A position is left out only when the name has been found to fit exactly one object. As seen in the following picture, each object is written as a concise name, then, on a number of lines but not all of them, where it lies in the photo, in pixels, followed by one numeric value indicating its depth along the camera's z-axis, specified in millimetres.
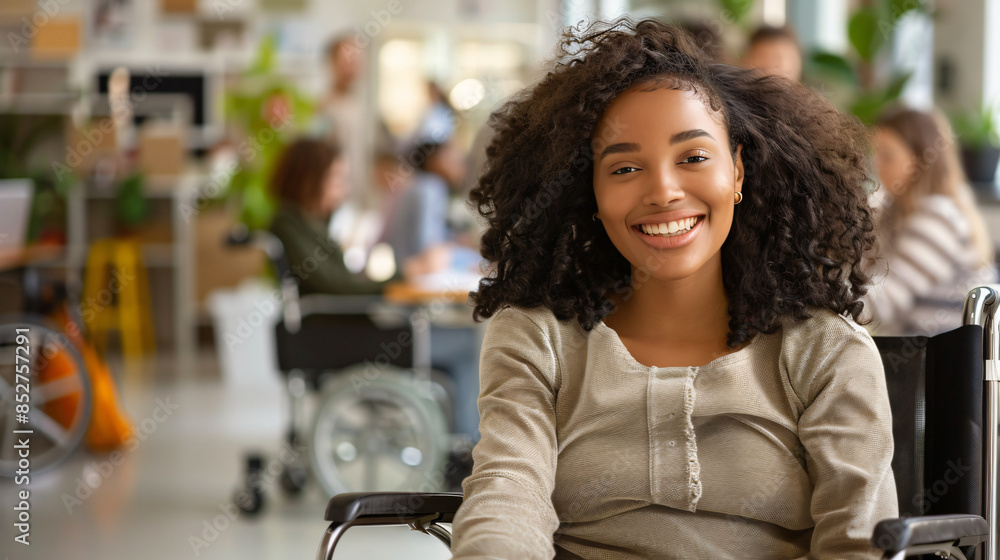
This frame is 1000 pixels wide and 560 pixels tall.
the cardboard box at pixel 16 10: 6531
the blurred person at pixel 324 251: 3217
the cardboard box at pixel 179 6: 7141
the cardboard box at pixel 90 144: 6133
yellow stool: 6301
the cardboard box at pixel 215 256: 6594
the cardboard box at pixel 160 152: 6457
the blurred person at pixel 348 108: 5734
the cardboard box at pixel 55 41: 6730
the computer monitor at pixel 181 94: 6906
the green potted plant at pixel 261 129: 5746
